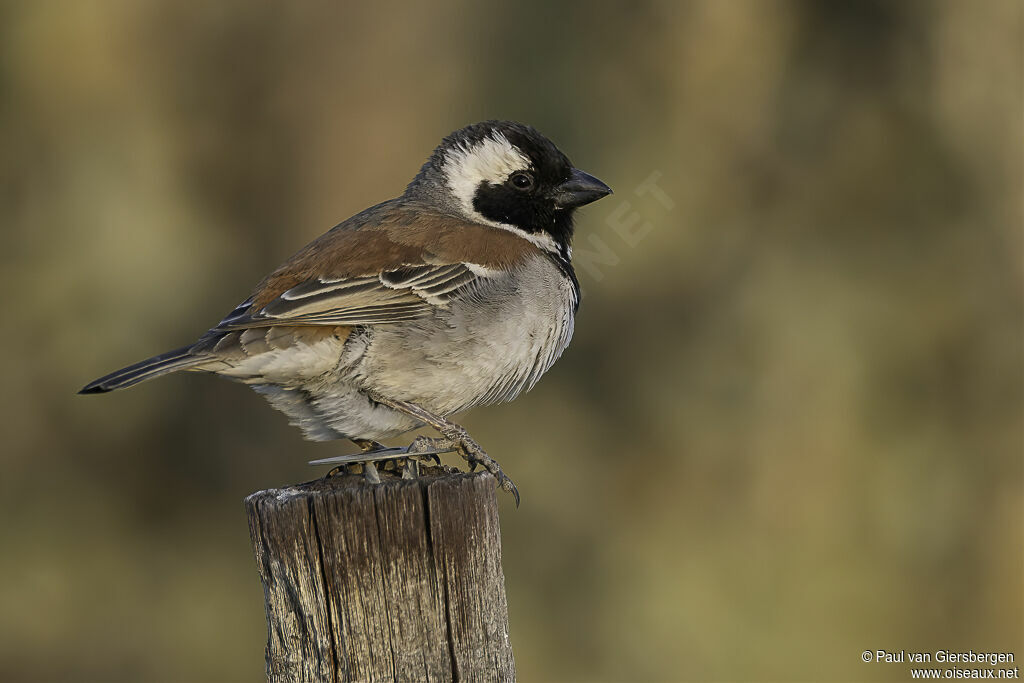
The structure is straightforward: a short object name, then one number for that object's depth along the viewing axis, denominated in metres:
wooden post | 6.19
